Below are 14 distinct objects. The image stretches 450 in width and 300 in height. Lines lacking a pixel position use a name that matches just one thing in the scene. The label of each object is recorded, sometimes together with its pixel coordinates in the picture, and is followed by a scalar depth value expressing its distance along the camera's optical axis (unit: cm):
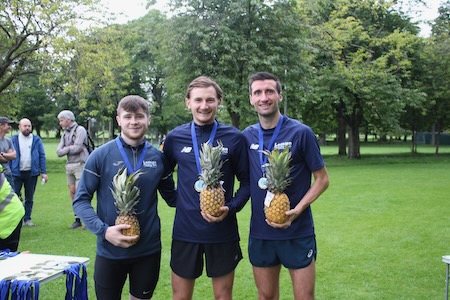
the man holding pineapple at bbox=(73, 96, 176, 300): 377
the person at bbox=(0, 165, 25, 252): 438
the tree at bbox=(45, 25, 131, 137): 2102
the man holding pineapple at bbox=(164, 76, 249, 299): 392
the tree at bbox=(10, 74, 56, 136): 6794
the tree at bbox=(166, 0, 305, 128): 2081
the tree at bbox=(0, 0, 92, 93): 2033
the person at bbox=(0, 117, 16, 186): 861
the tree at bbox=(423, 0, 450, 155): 3061
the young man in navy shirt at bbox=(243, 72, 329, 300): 400
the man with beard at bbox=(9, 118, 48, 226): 963
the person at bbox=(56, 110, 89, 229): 945
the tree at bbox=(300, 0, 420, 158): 2723
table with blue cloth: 341
